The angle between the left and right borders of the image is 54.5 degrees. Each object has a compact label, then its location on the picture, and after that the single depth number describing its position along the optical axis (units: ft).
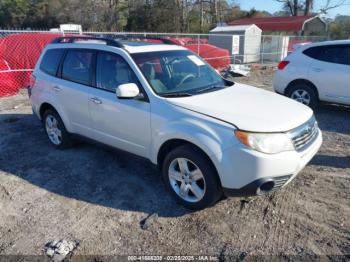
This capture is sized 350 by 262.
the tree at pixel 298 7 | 154.30
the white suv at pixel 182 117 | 10.41
